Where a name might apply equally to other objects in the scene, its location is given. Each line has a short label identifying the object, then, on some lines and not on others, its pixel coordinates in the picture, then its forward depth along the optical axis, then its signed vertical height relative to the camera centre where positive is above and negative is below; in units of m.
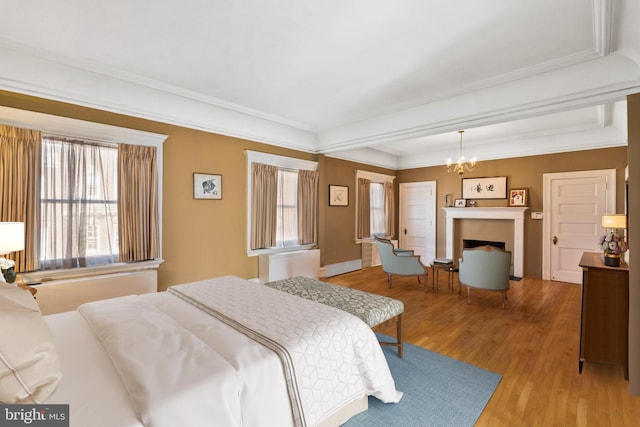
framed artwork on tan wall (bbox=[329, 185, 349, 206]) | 5.94 +0.36
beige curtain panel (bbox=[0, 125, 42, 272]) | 2.57 +0.25
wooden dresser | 2.34 -0.89
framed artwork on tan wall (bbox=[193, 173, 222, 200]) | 3.88 +0.36
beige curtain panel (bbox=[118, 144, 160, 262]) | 3.23 +0.10
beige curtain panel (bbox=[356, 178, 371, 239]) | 6.50 +0.05
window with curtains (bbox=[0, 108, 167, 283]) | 2.65 +0.20
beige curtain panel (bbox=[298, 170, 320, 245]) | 5.25 +0.10
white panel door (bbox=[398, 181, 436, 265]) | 7.04 -0.19
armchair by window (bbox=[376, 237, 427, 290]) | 4.66 -0.86
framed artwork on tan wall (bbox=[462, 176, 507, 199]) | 5.98 +0.53
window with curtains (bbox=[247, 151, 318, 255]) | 4.51 +0.15
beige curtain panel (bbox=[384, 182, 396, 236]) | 7.26 +0.04
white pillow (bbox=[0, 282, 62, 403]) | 0.88 -0.49
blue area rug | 1.86 -1.39
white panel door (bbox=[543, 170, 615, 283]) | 4.90 -0.06
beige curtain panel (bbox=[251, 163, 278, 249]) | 4.51 +0.11
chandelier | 6.32 +1.03
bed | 1.10 -0.73
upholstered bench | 2.34 -0.82
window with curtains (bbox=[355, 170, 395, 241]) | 6.52 +0.15
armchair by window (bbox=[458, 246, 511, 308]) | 3.93 -0.82
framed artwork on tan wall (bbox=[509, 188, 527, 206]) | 5.67 +0.30
